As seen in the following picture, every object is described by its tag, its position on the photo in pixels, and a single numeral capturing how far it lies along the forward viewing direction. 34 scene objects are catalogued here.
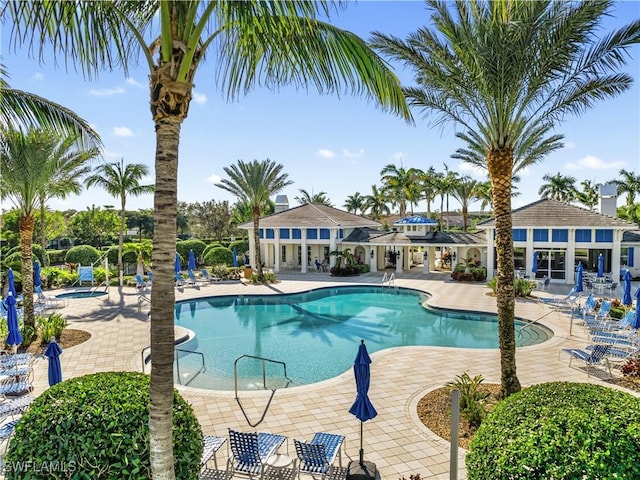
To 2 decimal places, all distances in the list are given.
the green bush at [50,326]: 14.09
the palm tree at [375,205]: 65.50
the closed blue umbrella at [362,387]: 6.97
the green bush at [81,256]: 33.38
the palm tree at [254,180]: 29.88
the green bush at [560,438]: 4.40
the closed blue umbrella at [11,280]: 16.45
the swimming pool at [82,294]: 25.00
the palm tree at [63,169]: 14.75
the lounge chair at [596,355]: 10.95
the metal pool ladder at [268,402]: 8.67
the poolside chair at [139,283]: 25.10
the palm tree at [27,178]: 13.38
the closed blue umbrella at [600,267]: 24.98
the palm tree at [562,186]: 52.28
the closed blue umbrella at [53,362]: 8.05
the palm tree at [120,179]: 28.27
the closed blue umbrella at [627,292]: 14.56
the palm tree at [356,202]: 71.62
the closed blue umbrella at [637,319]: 11.50
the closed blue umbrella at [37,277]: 19.89
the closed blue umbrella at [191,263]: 29.06
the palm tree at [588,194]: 50.81
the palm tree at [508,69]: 8.38
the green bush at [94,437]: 4.46
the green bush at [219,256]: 33.34
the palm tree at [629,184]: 48.92
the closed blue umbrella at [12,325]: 10.66
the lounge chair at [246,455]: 6.55
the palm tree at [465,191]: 47.84
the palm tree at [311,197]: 66.62
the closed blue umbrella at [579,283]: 19.08
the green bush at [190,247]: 37.97
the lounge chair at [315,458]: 6.39
